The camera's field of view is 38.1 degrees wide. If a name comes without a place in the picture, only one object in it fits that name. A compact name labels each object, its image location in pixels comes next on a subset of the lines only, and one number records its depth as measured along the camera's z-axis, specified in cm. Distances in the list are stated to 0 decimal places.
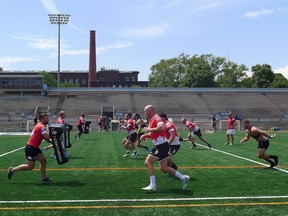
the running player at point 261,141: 1234
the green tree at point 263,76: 9912
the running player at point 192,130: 1956
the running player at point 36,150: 991
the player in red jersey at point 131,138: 1614
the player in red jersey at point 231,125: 2242
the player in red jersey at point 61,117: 1644
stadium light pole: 7244
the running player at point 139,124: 1531
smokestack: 9675
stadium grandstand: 5988
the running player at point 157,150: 888
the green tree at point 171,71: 11775
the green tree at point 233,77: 11138
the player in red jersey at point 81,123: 2575
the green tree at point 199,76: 10200
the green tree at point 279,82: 9956
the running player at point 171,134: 1023
